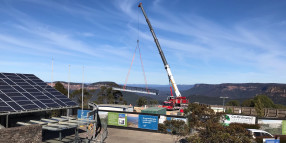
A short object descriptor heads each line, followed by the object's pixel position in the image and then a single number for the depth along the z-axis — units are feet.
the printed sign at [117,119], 111.84
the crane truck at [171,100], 190.47
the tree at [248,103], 273.23
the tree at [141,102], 267.59
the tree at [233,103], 330.75
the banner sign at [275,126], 99.50
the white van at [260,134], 85.15
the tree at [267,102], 273.42
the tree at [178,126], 72.32
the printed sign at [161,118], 104.75
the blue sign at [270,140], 73.02
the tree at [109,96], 261.65
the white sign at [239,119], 101.86
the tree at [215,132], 51.29
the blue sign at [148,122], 105.60
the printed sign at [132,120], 109.50
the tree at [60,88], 229.25
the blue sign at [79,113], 119.03
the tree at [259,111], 167.25
